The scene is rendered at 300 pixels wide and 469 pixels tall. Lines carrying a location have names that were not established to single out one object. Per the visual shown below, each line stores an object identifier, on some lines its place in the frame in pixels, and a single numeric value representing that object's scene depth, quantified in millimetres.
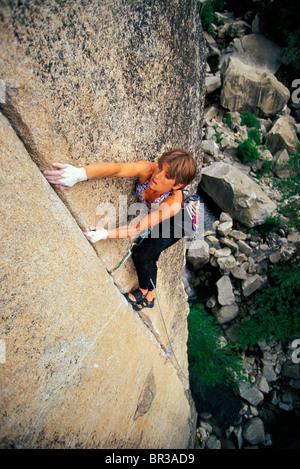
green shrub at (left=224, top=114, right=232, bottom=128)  8375
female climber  1414
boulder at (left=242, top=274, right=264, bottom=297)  5770
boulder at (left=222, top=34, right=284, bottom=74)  9828
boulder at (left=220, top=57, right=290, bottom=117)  8305
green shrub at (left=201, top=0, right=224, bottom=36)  10273
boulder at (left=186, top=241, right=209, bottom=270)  5961
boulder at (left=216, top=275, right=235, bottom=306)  5664
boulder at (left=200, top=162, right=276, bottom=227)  6266
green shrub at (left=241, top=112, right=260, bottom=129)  8477
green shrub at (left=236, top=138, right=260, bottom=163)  7578
